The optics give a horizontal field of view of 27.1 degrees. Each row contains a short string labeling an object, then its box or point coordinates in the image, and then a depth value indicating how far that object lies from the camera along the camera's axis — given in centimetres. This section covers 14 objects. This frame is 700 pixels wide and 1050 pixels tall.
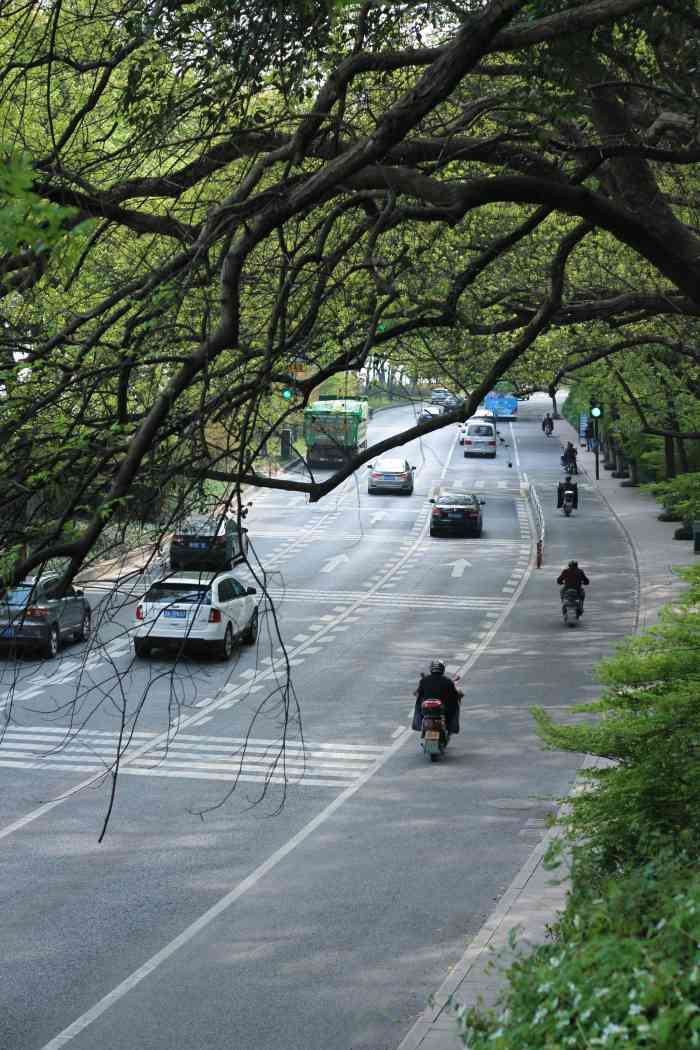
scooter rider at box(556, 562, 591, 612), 3164
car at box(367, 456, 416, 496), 5922
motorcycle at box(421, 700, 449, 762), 2012
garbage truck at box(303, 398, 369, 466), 5553
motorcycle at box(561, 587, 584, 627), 3177
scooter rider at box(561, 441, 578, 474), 6594
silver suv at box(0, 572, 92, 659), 2748
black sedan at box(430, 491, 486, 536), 4803
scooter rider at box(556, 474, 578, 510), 5364
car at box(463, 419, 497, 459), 7450
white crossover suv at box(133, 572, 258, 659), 2741
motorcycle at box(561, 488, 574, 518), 5303
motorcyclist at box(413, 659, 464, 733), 2039
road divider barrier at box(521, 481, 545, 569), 4227
